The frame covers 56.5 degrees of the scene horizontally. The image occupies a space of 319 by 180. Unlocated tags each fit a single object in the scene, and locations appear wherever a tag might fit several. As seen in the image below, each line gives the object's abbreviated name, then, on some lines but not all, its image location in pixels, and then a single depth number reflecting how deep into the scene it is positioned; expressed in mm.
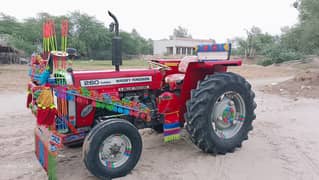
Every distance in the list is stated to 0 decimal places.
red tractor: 3408
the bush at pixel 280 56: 35375
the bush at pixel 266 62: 35406
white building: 41219
